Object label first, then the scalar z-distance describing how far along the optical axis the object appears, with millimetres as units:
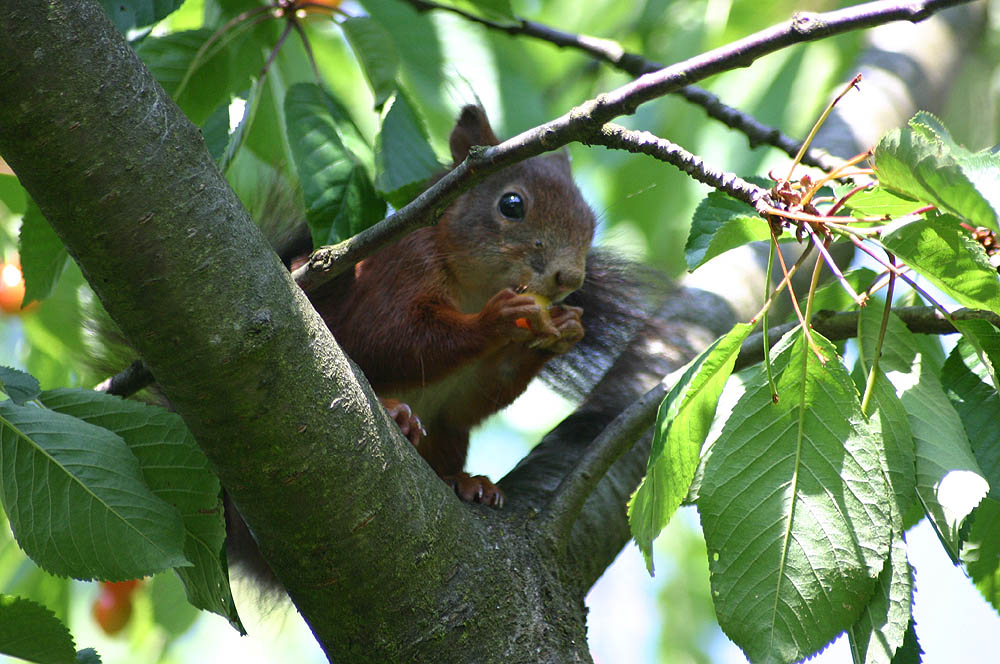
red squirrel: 3692
